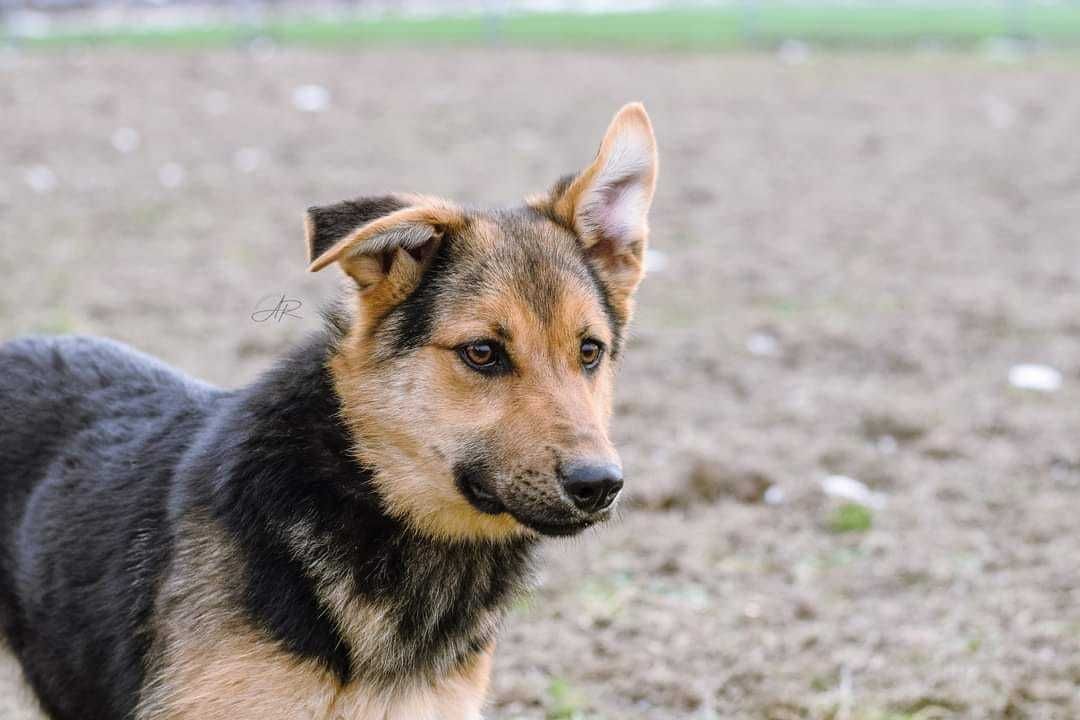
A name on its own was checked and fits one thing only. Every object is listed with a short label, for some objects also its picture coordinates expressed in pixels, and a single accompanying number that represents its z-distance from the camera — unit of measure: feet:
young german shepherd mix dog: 12.63
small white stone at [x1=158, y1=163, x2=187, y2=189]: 43.15
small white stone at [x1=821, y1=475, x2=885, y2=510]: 23.54
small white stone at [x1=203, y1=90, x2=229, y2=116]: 51.67
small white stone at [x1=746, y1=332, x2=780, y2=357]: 30.91
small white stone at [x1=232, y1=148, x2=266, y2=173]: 45.09
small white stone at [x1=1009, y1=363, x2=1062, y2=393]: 28.86
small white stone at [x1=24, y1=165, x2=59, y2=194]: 41.57
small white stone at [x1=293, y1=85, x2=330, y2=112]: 53.31
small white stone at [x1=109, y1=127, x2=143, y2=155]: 46.11
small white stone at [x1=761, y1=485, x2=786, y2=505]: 23.61
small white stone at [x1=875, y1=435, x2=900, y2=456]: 25.80
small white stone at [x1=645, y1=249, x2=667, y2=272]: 37.06
